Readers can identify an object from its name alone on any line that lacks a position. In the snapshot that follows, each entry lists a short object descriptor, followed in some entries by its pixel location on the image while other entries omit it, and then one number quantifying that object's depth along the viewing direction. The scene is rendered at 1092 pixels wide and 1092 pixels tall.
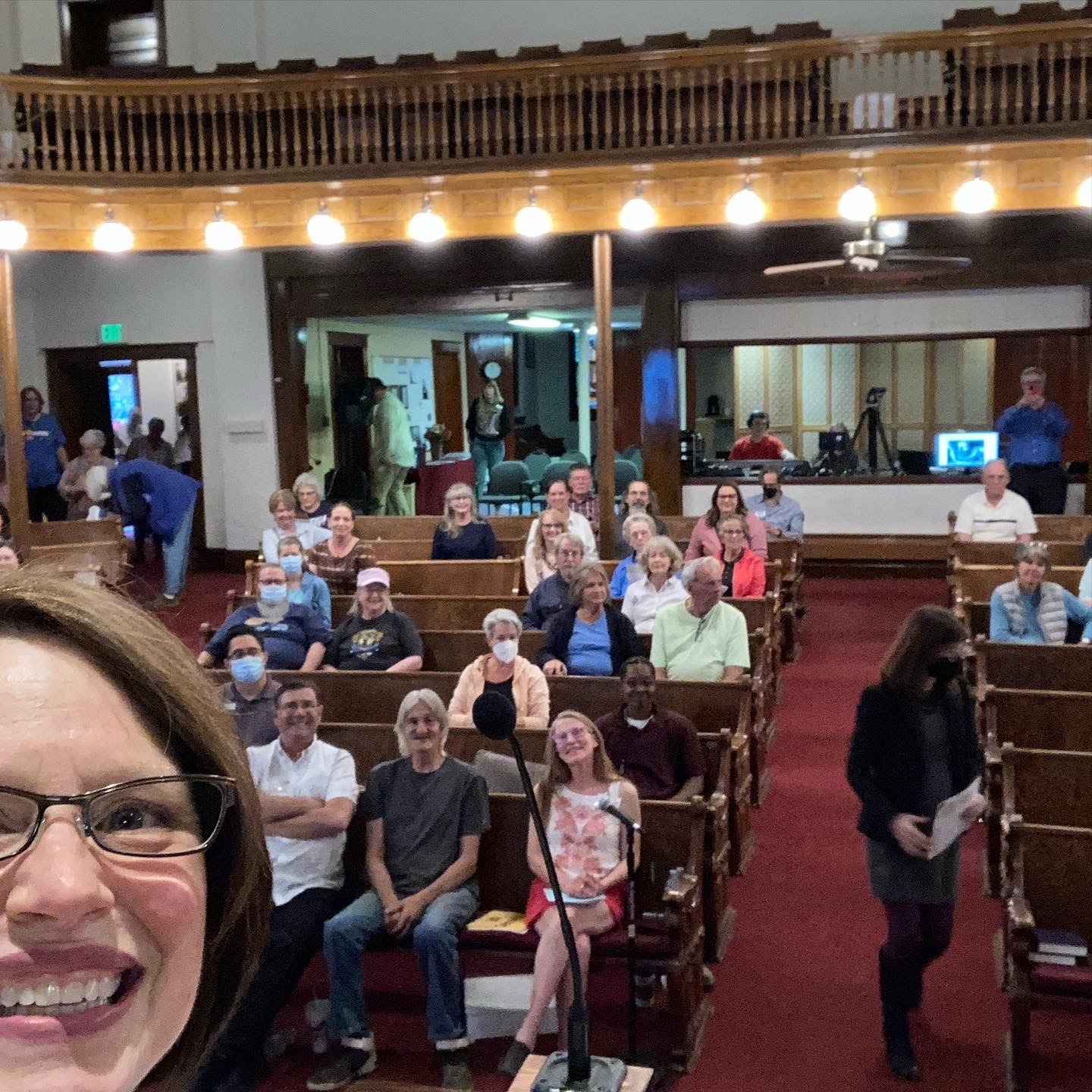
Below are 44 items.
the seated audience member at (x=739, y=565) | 7.31
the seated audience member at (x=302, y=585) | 6.84
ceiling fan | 7.44
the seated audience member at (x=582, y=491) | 8.93
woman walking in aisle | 3.66
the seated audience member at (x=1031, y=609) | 6.21
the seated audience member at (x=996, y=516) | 8.17
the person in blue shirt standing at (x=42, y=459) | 11.27
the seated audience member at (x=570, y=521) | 7.65
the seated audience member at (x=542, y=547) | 7.53
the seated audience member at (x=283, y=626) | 6.49
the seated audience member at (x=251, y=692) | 5.06
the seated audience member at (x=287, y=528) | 8.20
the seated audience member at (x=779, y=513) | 9.66
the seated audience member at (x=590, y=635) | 5.92
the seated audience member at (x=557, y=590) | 6.59
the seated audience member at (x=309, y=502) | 8.77
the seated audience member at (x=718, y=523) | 7.55
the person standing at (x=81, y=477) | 10.91
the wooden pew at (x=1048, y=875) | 3.86
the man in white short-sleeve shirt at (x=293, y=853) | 3.84
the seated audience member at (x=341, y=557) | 7.70
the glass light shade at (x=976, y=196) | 8.27
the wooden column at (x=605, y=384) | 8.90
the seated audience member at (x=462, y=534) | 8.20
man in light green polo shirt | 5.83
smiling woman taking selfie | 0.65
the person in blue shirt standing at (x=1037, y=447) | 9.78
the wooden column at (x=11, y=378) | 8.85
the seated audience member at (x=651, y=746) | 4.66
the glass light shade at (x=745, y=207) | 8.65
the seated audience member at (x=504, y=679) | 5.34
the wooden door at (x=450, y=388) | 17.11
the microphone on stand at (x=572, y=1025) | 2.12
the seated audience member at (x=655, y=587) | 6.60
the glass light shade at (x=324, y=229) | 9.23
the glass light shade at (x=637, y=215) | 8.75
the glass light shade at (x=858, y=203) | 8.39
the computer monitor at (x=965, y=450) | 11.31
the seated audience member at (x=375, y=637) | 6.32
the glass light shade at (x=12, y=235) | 8.78
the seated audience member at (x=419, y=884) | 3.91
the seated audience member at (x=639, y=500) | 8.52
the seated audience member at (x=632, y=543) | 7.34
